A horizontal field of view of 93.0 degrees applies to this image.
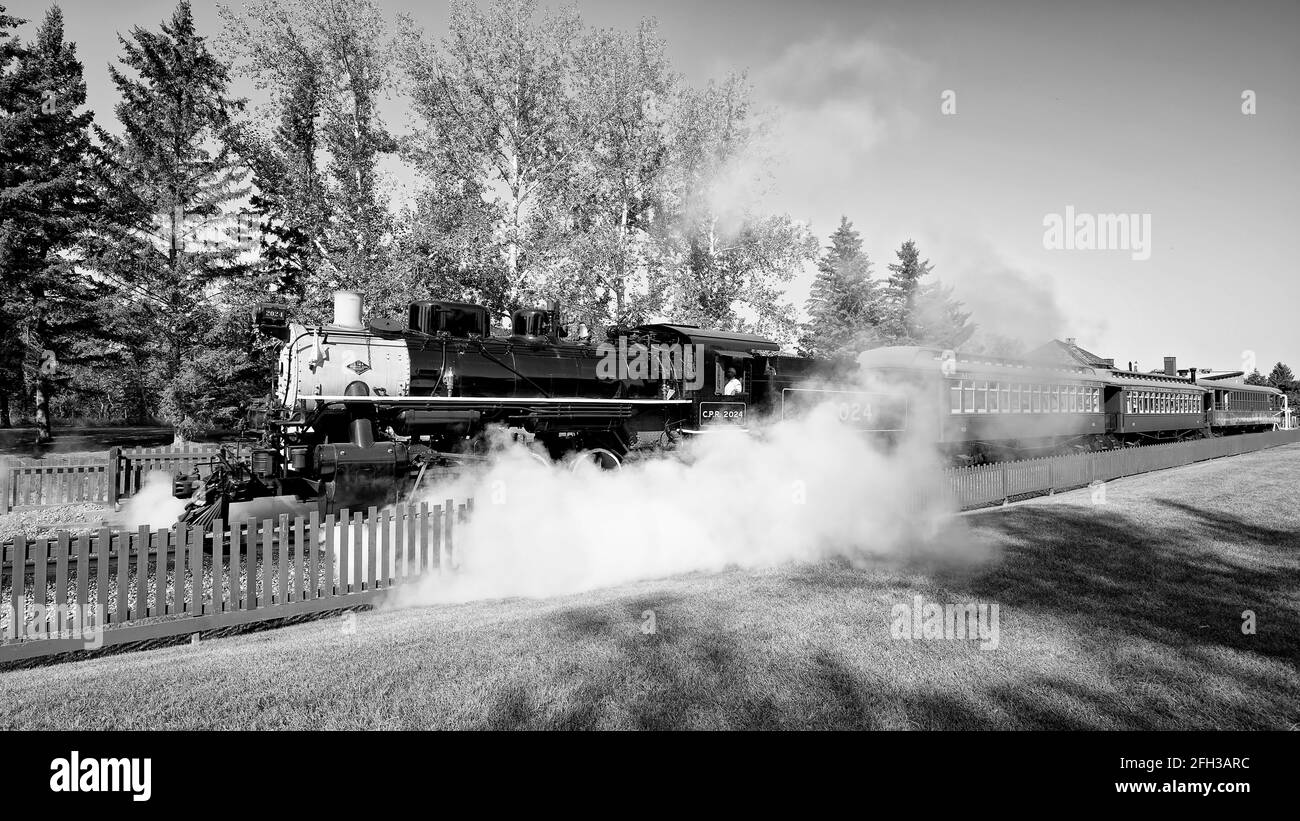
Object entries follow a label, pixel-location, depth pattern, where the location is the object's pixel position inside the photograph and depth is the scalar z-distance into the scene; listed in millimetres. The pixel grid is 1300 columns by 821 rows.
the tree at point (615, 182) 22359
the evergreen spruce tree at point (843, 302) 44844
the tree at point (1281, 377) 81756
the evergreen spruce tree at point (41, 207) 22266
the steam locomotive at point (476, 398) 8234
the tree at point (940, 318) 48844
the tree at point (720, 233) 25203
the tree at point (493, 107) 21938
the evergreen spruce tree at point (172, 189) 22819
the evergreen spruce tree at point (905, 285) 49584
